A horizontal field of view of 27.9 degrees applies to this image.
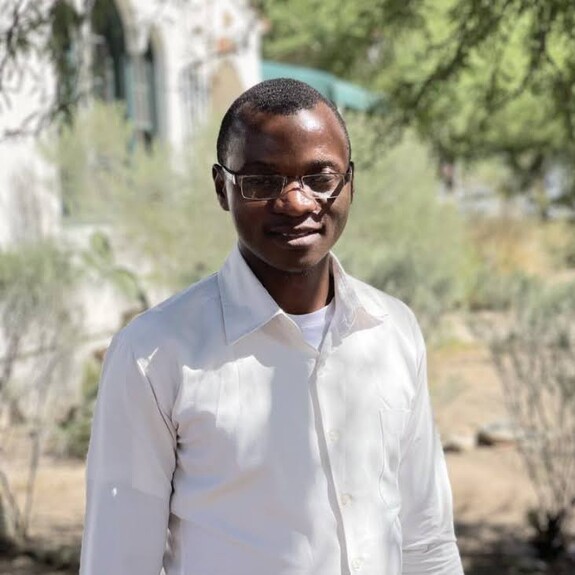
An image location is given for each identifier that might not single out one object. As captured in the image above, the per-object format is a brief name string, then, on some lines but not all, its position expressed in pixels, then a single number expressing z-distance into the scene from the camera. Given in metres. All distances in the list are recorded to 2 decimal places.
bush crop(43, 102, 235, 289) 8.41
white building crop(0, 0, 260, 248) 4.73
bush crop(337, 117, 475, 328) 7.70
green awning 15.93
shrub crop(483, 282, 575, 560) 6.02
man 1.72
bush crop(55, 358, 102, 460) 7.21
